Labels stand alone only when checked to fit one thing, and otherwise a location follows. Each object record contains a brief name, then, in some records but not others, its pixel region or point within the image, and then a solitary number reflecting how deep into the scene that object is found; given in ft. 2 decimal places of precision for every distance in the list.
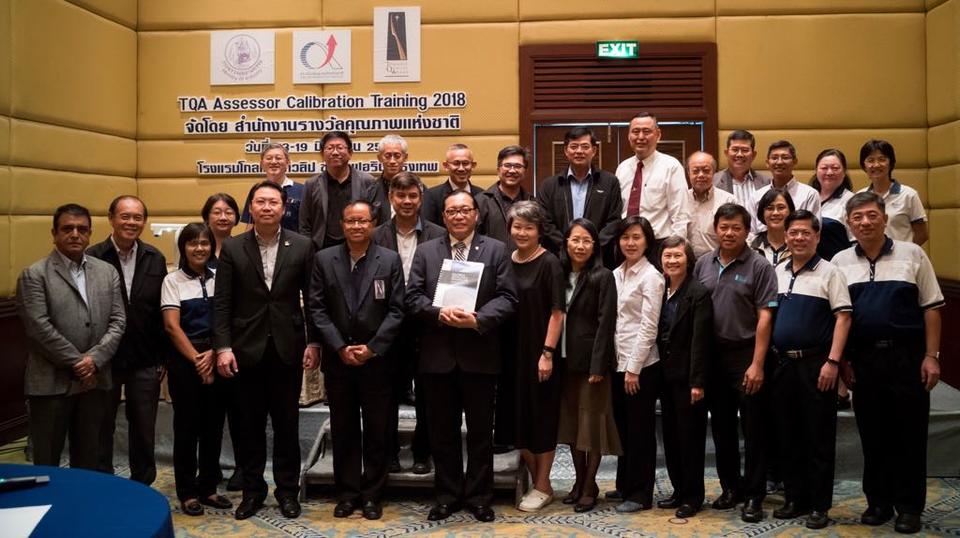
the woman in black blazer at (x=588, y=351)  12.91
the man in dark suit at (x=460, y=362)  12.71
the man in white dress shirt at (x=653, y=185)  15.19
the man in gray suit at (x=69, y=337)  12.21
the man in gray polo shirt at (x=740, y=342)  12.48
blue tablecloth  5.91
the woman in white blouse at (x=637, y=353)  12.87
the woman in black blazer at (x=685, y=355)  12.64
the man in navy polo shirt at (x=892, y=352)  11.87
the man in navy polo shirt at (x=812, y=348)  12.06
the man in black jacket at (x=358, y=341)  12.69
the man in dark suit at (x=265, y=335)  12.66
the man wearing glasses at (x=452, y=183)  14.88
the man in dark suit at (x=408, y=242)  13.46
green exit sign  21.40
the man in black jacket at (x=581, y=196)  15.14
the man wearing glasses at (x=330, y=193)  15.12
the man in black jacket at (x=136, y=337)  13.12
